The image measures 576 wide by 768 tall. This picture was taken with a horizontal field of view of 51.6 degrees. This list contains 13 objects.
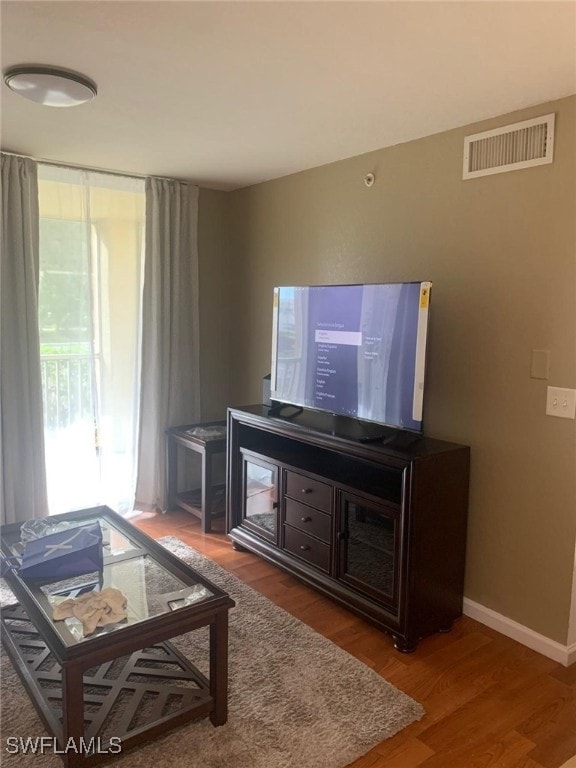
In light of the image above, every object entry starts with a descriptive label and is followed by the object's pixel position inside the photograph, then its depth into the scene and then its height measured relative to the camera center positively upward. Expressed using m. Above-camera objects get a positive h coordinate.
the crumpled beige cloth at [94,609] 1.86 -0.96
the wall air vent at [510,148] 2.35 +0.70
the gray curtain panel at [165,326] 3.92 -0.11
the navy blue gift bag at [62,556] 2.16 -0.92
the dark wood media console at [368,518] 2.46 -0.92
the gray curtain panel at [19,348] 3.31 -0.23
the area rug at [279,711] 1.86 -1.37
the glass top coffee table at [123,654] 1.73 -1.15
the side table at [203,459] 3.74 -0.97
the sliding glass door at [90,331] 3.57 -0.14
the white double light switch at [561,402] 2.31 -0.33
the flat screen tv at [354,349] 2.60 -0.17
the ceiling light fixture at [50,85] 2.11 +0.82
